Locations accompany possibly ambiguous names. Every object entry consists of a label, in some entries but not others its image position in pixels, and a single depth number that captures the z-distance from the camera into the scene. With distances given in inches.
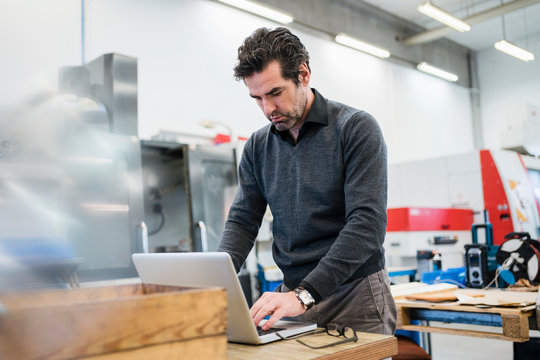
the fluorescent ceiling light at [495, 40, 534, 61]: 267.7
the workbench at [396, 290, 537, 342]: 63.8
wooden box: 19.8
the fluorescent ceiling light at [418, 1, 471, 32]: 213.3
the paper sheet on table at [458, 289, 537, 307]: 67.8
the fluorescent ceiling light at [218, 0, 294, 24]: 178.9
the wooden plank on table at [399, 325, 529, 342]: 64.0
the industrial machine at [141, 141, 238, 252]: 132.3
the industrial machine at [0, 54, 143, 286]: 88.5
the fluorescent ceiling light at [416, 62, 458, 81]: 277.3
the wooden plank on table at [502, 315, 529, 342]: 63.4
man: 47.7
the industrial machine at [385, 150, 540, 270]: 191.0
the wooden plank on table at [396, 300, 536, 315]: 64.7
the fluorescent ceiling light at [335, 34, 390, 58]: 227.8
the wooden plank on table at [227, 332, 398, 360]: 34.8
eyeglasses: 37.6
